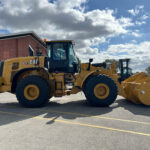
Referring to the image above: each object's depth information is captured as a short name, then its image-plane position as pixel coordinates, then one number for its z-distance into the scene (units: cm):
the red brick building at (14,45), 1784
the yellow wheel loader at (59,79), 567
